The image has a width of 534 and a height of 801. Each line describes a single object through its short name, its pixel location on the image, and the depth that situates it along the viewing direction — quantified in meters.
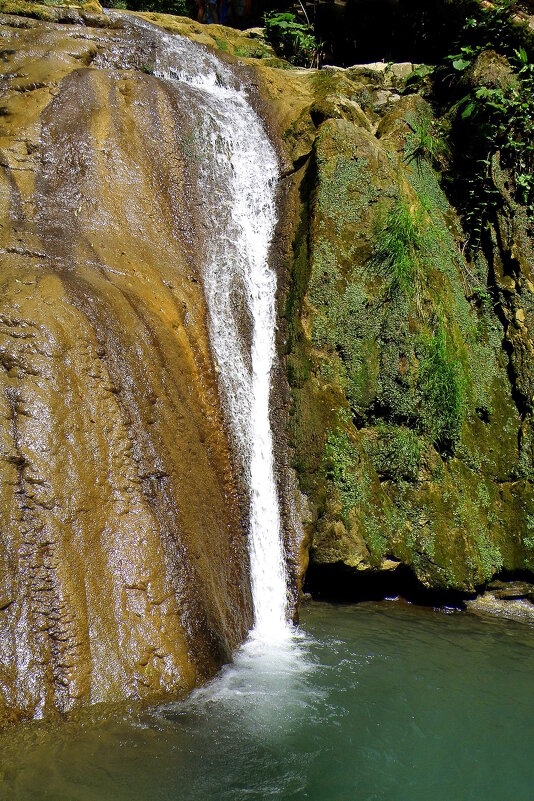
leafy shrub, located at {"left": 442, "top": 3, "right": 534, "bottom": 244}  9.46
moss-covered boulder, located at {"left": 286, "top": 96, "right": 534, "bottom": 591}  6.84
